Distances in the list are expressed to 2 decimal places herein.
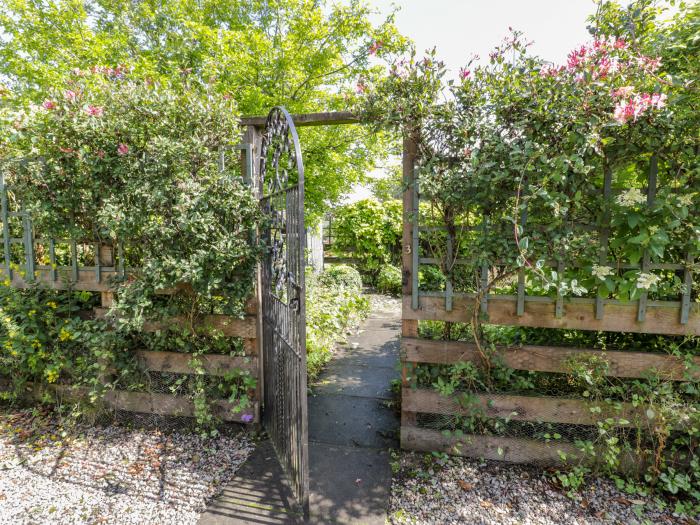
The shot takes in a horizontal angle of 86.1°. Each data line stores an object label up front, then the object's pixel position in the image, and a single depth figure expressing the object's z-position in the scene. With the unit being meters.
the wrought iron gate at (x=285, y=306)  1.94
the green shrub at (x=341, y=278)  6.96
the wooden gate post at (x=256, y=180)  2.81
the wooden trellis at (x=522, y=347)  2.19
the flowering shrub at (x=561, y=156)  1.89
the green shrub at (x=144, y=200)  2.48
